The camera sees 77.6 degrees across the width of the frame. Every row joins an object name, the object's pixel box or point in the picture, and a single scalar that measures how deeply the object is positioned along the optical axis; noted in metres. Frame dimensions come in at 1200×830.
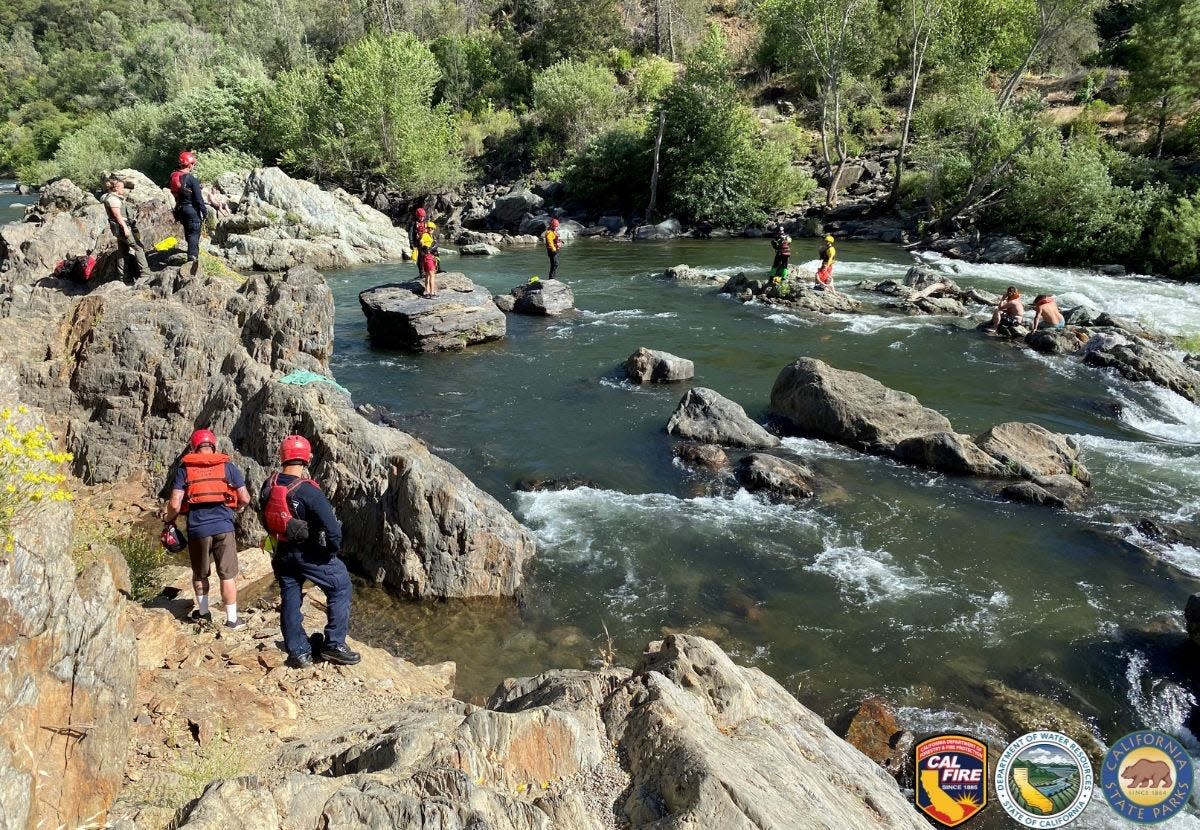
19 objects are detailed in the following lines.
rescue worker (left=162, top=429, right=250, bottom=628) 7.75
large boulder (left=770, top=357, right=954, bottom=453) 15.20
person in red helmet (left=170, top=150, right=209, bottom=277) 15.69
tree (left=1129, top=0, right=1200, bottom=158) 35.72
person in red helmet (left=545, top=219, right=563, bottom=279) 28.02
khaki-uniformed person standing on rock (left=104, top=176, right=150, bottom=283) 15.14
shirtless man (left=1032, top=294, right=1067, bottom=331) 22.52
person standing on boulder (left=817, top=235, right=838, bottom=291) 27.38
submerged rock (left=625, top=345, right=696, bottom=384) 19.31
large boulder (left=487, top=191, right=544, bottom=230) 47.41
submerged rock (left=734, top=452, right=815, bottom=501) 13.26
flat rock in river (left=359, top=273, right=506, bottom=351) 21.77
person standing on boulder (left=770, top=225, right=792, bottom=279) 26.75
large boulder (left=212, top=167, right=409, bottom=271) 34.03
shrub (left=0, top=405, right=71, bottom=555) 5.07
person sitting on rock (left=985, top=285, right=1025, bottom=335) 22.89
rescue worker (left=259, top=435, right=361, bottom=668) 6.88
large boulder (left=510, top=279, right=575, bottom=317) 25.81
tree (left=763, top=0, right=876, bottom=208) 41.66
